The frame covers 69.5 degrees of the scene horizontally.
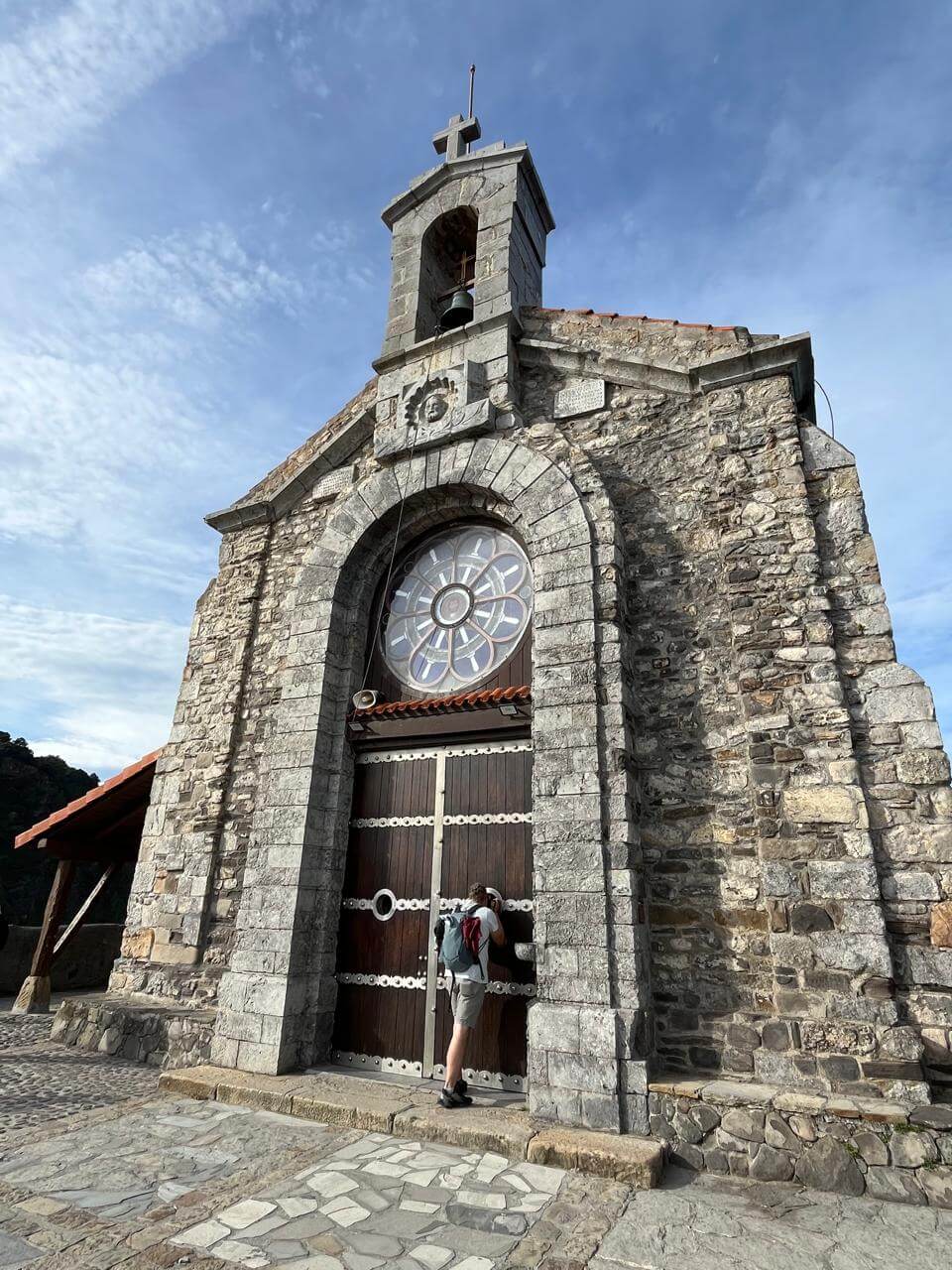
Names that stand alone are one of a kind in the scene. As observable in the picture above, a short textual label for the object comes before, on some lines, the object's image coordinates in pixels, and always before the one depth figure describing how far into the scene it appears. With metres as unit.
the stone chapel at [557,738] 4.12
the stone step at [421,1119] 3.56
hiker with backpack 4.34
